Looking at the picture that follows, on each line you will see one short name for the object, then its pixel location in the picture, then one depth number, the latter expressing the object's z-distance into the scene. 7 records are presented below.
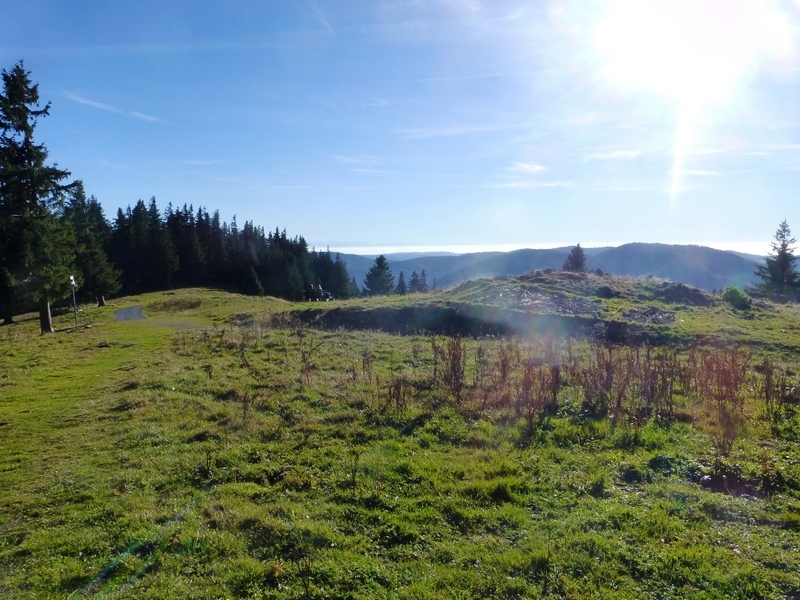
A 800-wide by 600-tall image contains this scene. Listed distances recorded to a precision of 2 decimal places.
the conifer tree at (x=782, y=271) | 51.41
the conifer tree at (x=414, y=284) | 96.06
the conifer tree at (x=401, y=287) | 87.94
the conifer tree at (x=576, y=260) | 55.22
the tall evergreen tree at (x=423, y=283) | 90.66
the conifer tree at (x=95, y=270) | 46.66
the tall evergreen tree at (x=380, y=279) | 77.44
